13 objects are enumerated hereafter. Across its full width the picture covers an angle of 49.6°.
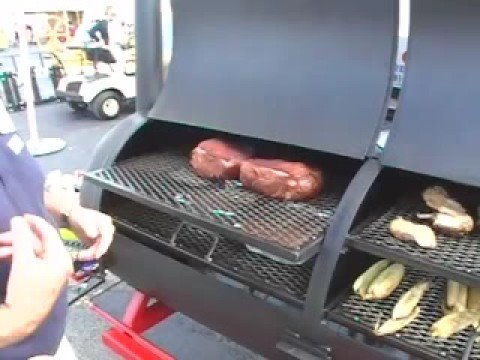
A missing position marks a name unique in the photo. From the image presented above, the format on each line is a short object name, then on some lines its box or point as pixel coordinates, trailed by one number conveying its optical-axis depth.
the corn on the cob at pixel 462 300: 1.00
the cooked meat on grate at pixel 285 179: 1.18
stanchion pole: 3.80
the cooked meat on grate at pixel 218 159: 1.32
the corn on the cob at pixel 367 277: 1.05
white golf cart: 4.73
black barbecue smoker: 0.98
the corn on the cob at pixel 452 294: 1.02
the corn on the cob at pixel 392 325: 0.96
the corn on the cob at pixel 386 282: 1.03
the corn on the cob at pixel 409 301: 1.00
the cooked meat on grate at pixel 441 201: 1.03
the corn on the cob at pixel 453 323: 0.95
